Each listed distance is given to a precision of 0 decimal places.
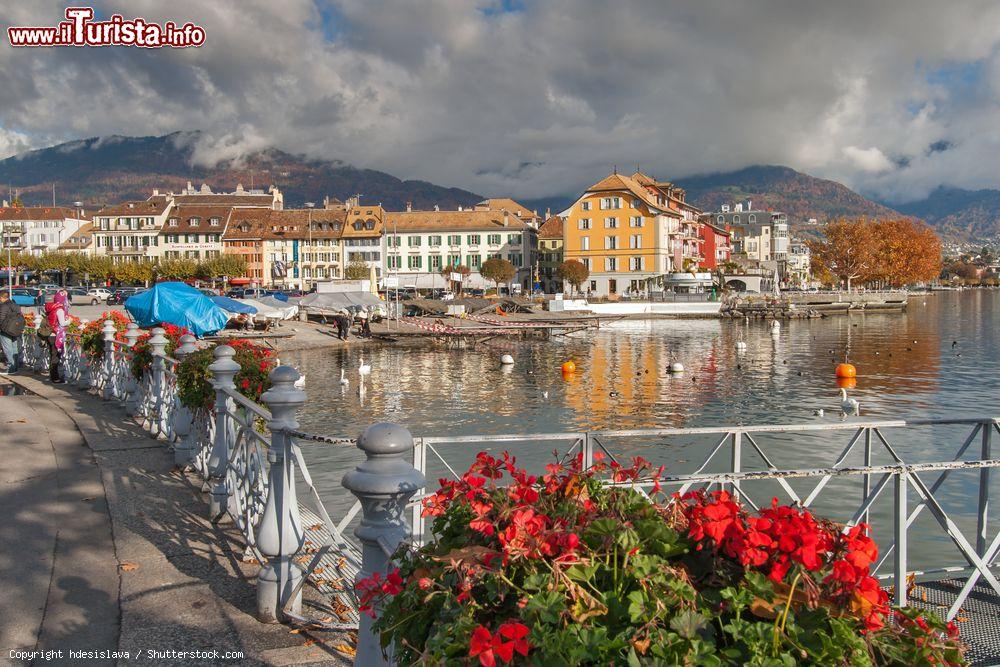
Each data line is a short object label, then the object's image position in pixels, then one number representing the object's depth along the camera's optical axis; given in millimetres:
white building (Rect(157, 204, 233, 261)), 107938
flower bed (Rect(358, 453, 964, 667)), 2021
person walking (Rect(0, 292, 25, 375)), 19328
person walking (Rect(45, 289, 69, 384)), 16391
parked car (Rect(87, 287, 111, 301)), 69888
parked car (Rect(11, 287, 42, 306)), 60375
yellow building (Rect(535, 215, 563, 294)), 104250
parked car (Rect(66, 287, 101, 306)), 68612
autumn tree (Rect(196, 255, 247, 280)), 96438
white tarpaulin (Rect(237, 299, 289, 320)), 50188
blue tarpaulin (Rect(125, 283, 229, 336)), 25344
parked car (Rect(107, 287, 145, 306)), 67512
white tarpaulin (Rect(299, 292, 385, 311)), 57531
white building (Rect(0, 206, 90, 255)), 122750
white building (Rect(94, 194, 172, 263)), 110812
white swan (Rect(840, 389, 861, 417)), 22862
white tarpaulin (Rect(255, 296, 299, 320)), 53719
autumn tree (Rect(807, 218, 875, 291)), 112750
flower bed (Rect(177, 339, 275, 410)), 7777
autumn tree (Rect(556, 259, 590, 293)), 89188
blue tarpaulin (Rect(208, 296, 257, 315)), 45075
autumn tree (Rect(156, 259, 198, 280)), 94062
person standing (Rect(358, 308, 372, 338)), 51188
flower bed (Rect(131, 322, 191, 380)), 11102
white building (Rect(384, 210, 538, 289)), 103062
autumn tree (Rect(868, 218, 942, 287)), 116875
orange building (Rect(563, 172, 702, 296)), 90000
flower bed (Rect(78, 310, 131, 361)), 14461
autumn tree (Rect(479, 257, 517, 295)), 92875
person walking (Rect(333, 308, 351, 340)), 49094
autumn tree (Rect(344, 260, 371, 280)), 98750
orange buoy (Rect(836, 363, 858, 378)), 30406
